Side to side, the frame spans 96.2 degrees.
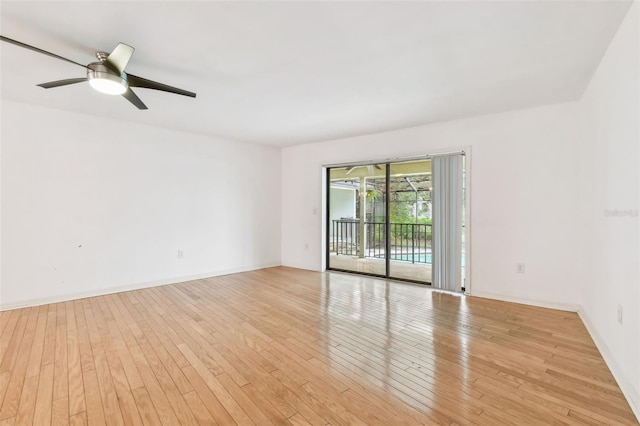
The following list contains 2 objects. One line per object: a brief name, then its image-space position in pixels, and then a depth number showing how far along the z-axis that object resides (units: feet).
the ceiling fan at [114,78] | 6.66
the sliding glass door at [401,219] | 13.41
